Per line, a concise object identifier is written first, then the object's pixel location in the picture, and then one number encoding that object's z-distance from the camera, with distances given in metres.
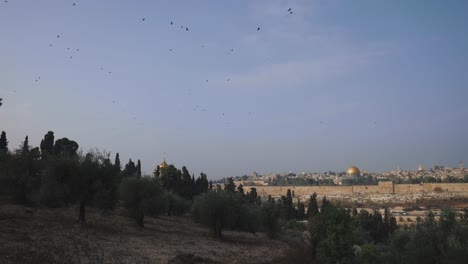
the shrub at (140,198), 35.47
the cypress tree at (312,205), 74.86
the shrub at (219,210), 37.19
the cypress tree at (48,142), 62.27
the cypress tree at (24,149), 36.00
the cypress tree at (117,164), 33.39
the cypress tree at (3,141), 59.12
